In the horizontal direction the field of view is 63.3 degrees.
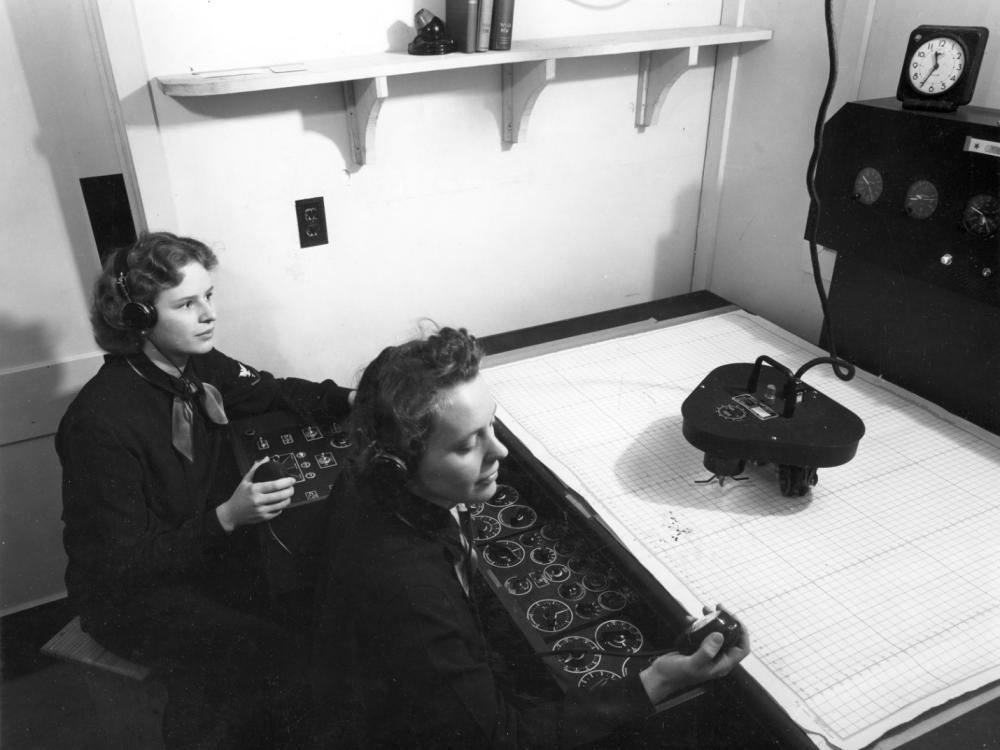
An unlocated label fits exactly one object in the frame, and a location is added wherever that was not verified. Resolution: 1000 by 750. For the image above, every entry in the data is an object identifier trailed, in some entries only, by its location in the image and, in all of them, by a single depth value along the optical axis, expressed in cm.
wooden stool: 130
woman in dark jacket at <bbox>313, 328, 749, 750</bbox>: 93
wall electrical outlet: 174
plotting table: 101
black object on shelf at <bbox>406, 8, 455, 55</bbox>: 159
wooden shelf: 145
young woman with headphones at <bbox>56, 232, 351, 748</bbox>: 131
